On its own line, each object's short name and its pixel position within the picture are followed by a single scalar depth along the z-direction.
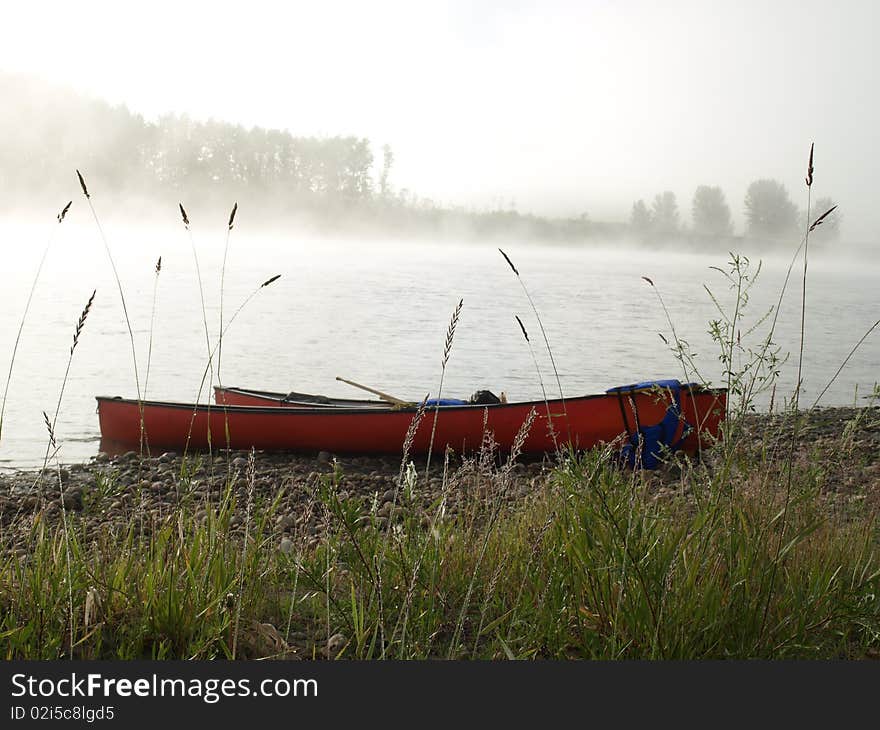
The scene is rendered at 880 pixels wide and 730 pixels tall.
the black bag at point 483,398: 9.42
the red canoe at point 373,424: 8.66
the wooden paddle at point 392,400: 9.70
